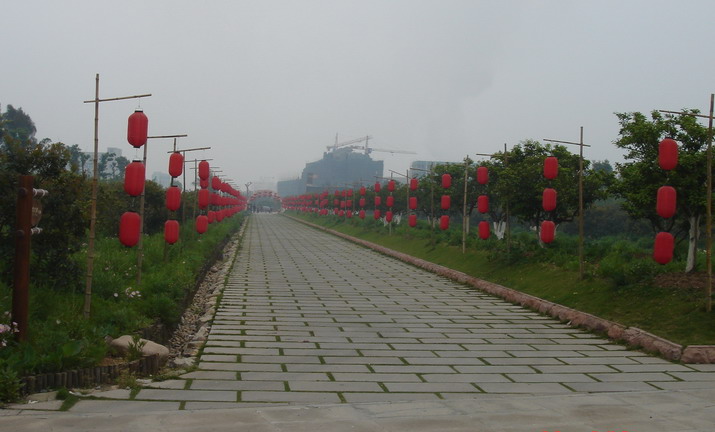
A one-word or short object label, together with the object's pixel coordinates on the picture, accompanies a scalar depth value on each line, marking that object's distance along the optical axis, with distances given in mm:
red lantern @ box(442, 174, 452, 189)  20109
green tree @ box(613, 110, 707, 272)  10008
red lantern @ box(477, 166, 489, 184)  16875
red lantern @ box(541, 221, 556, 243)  12953
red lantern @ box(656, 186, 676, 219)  8883
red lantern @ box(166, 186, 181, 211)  13984
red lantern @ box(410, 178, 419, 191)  24177
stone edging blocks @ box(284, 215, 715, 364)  7520
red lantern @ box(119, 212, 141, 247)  8656
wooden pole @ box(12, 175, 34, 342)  5969
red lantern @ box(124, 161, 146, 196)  8984
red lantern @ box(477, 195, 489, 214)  17469
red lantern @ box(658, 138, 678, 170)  8859
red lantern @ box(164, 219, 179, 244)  13180
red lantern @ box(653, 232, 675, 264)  9062
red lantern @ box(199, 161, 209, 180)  18688
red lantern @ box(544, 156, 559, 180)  13000
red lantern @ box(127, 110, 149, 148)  8719
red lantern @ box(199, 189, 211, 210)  18983
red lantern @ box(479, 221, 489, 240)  17031
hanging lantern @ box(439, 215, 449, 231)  21234
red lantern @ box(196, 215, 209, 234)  18688
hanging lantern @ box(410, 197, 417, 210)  25109
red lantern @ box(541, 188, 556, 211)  13039
